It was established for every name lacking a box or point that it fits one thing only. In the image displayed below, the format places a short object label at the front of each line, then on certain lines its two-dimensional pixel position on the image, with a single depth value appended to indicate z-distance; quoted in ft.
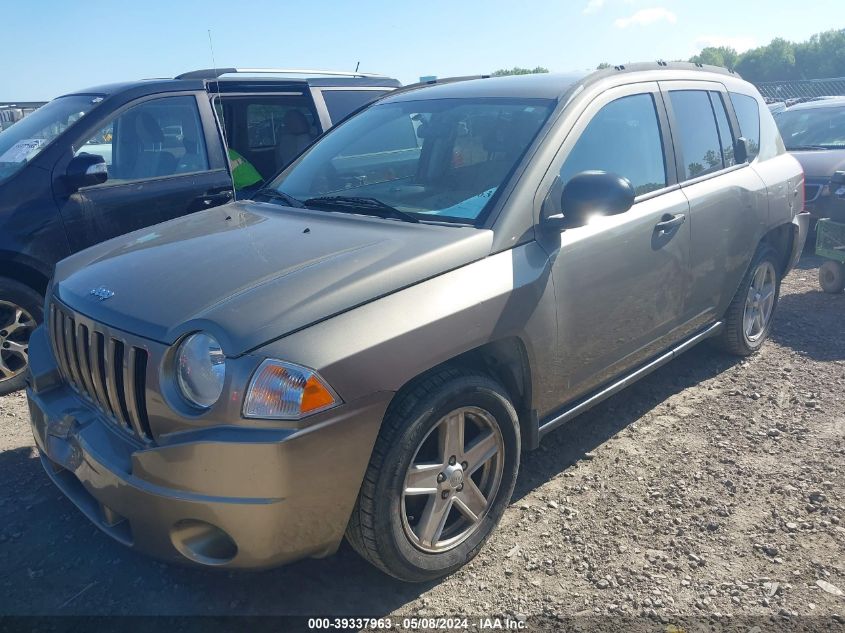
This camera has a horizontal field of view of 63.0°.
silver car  7.17
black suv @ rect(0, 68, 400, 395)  14.66
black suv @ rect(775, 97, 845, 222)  26.32
